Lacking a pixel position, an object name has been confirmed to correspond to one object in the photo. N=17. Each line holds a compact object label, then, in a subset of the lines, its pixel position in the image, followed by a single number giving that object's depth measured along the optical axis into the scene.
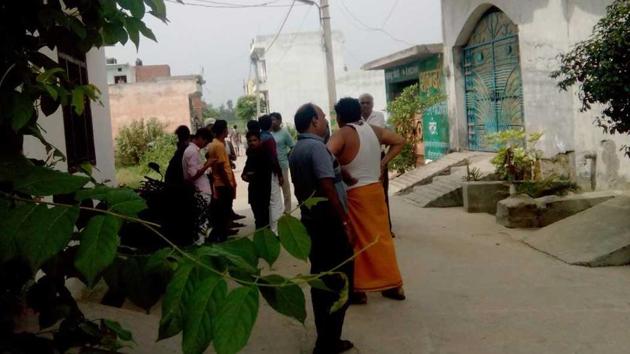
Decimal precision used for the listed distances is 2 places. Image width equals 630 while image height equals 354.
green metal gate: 11.39
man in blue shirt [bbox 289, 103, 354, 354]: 3.71
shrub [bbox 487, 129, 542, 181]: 8.95
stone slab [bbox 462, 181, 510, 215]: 9.18
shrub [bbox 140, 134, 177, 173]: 22.55
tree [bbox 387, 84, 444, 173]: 14.82
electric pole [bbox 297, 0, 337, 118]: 18.48
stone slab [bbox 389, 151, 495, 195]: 12.09
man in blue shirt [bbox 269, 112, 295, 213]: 8.27
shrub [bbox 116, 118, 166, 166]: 25.14
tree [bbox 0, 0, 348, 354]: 1.15
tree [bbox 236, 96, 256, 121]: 51.21
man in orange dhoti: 4.46
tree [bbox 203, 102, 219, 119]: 54.31
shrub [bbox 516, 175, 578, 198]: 8.62
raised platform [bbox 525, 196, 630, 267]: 5.63
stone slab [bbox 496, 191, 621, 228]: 7.59
